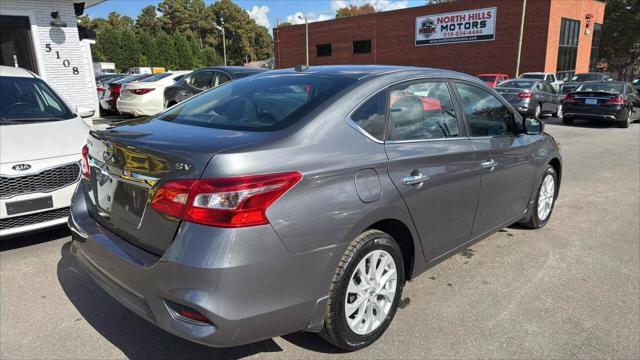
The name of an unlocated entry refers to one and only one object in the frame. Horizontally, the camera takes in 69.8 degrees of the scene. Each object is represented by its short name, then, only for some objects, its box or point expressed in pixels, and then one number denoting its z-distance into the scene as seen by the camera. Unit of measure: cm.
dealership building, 3175
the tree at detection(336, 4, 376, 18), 9114
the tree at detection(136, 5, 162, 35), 9356
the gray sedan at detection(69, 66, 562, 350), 211
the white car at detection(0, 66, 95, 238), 383
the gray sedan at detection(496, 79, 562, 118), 1516
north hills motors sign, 3359
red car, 2279
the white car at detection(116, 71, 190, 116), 1184
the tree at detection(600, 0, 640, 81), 4134
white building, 1098
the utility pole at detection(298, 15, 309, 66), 4573
